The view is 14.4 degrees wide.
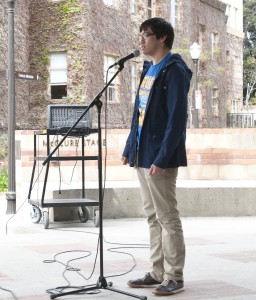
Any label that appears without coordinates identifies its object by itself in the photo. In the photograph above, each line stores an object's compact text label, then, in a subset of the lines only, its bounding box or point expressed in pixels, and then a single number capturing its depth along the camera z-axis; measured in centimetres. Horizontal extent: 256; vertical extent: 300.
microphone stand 748
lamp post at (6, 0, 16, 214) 1503
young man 752
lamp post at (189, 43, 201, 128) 2779
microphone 751
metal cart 1398
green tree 6968
